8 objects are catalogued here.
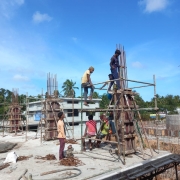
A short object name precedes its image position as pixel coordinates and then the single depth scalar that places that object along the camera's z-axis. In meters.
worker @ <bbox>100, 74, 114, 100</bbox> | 8.86
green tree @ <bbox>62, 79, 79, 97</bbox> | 43.08
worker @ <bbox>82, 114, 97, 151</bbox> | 8.72
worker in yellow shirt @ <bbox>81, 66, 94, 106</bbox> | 9.00
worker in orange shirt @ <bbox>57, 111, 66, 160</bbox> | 7.45
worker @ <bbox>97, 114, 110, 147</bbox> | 8.97
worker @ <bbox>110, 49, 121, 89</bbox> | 8.41
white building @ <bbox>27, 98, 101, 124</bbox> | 33.47
